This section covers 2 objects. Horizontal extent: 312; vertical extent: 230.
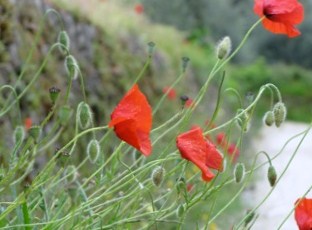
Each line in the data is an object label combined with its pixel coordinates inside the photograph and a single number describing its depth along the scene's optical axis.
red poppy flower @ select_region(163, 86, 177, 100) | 6.84
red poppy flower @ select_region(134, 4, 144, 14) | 9.90
